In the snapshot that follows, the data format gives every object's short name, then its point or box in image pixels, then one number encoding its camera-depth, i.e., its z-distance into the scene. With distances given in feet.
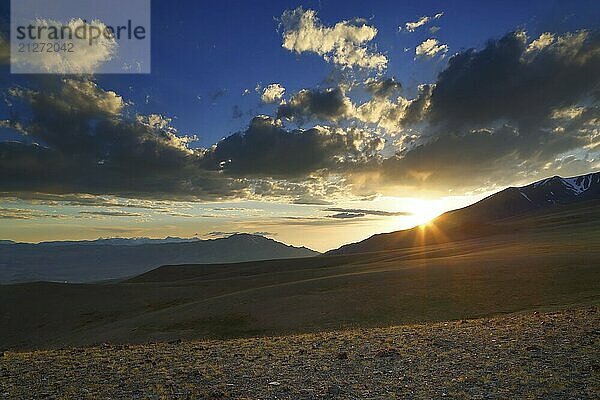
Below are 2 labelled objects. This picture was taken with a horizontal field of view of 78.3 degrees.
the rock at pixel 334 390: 40.98
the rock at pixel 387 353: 54.95
